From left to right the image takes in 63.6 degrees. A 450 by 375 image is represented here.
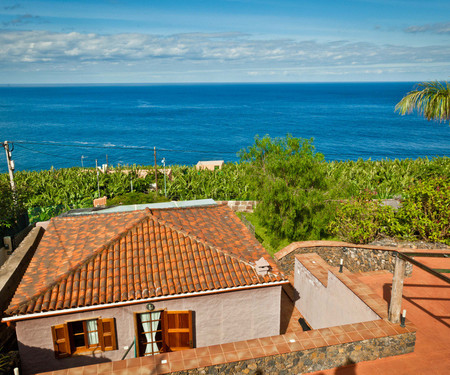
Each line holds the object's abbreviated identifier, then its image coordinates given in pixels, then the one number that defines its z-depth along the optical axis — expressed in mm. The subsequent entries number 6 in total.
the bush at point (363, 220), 16109
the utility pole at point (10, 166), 19875
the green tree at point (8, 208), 16323
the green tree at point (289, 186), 18141
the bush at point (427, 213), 15508
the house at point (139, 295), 9688
